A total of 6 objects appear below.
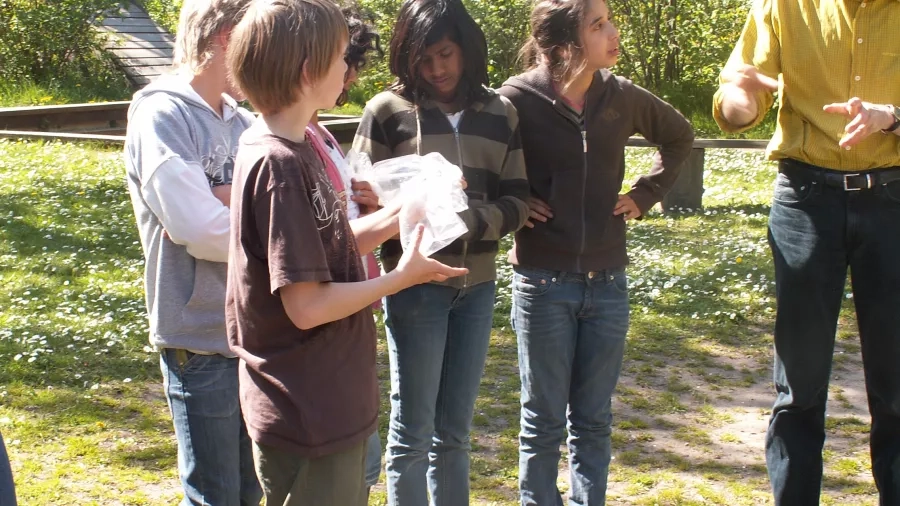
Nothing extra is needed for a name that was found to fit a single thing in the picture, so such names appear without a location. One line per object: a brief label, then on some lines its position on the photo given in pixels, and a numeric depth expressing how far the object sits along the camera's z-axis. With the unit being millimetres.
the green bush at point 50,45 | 16641
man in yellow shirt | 3174
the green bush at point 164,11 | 23594
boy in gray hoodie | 2549
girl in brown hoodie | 3320
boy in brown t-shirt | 2152
